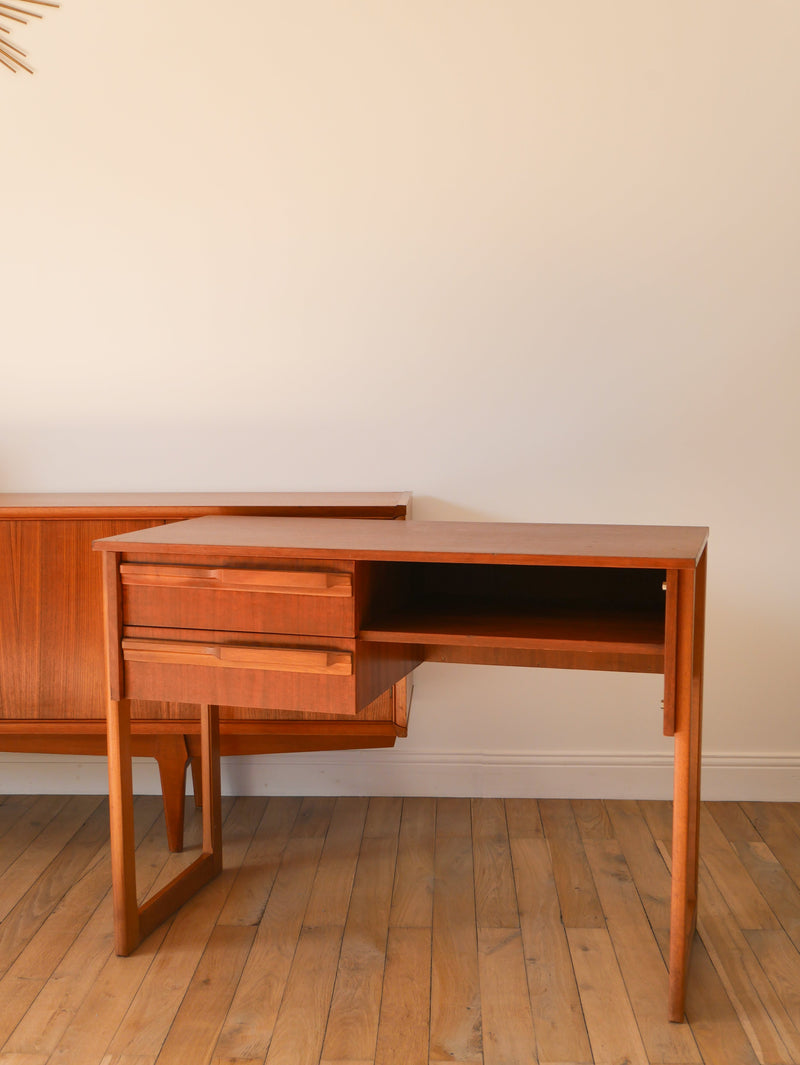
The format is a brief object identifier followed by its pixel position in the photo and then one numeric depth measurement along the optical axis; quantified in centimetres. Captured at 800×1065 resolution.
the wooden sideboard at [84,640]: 214
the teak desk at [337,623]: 156
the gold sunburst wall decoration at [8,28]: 239
